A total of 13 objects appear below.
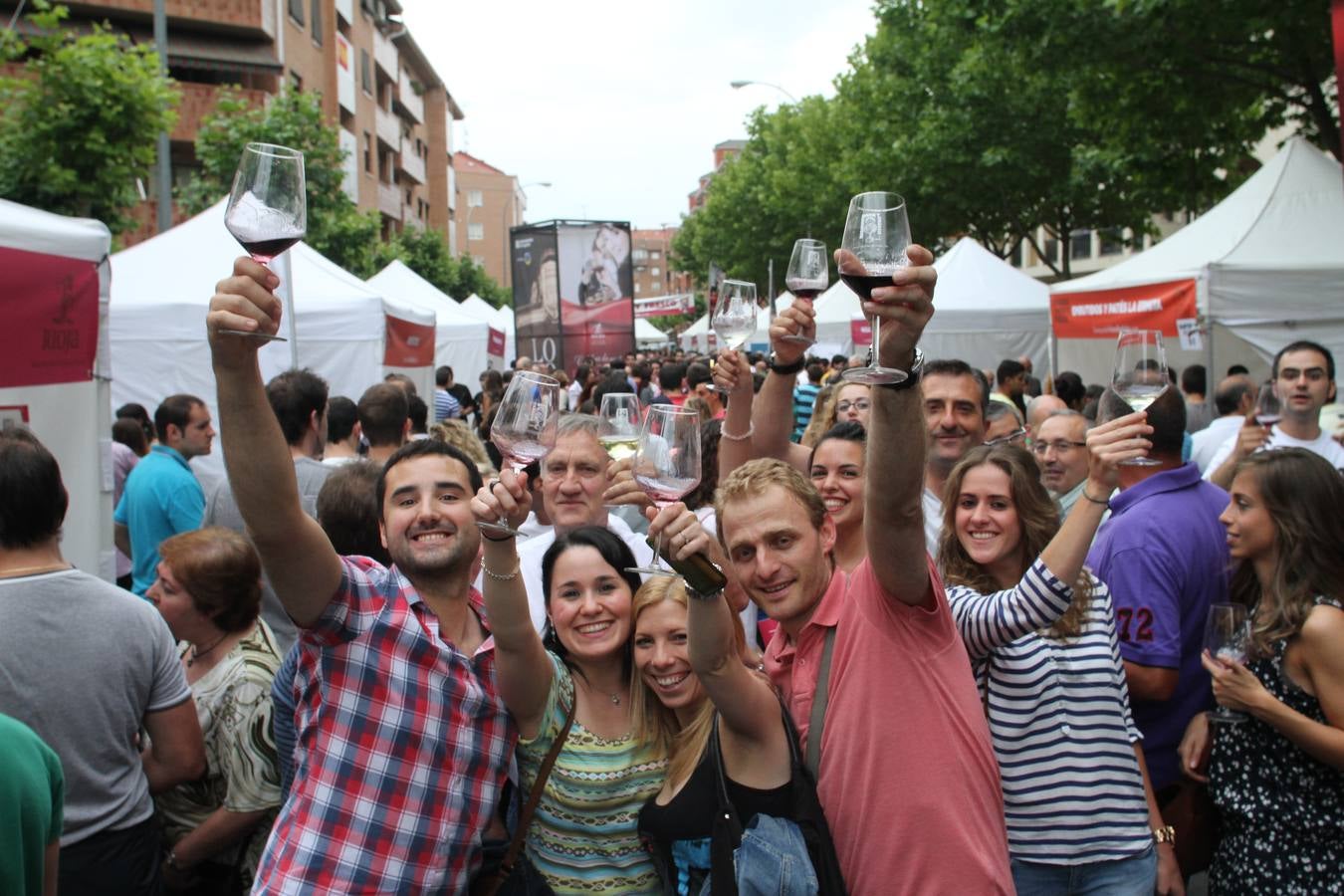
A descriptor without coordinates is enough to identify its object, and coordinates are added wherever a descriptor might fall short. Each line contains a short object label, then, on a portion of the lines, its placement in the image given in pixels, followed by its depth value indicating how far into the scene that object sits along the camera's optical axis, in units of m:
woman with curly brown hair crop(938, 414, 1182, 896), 2.93
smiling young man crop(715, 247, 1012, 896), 2.15
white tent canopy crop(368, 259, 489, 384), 21.61
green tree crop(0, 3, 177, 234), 12.12
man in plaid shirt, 2.51
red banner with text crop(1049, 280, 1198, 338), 9.59
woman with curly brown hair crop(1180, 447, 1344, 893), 3.10
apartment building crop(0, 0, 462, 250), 28.39
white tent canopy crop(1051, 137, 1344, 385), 9.30
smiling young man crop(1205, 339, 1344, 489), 5.96
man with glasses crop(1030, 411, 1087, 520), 4.94
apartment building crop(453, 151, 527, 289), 108.71
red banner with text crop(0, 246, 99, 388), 4.57
